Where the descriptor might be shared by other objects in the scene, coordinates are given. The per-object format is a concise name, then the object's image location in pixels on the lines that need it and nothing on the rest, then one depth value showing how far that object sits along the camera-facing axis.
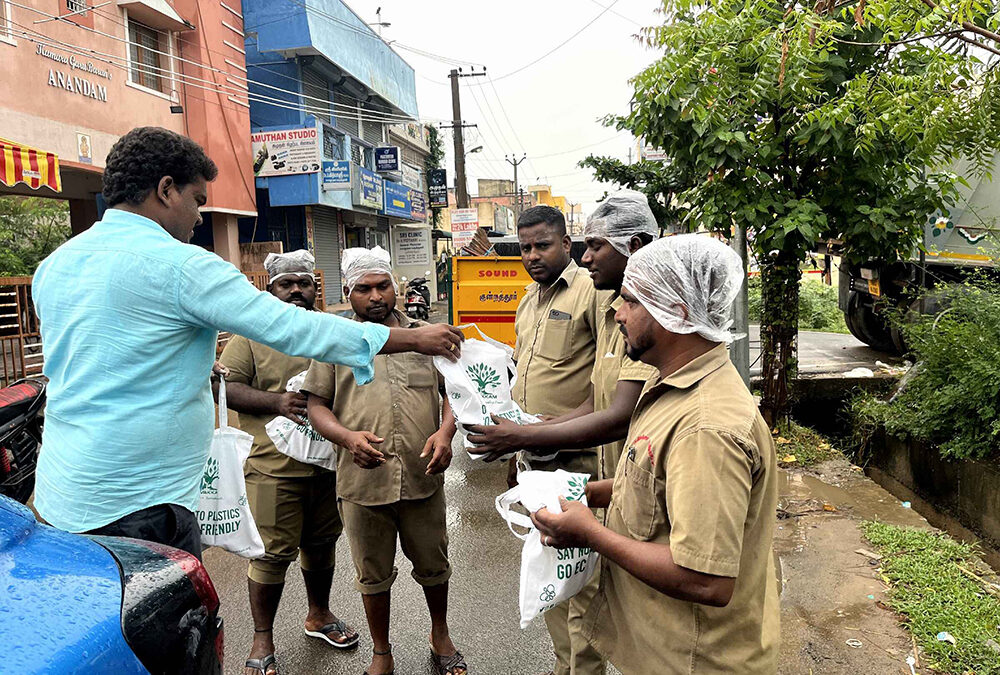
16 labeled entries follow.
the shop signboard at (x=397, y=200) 24.31
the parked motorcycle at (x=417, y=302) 14.83
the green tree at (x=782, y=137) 4.61
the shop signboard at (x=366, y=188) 20.70
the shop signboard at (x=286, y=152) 17.69
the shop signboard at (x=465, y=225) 19.09
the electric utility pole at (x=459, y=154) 22.20
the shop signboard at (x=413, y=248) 23.62
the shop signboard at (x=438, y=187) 32.29
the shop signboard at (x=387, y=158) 24.97
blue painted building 17.91
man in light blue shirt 1.93
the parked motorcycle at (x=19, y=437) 4.07
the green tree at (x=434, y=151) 36.12
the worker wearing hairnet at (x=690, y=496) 1.52
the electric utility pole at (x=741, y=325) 5.81
